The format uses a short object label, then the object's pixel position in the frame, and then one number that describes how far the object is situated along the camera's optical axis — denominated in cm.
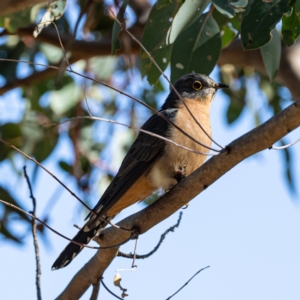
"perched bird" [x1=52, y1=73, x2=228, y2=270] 891
